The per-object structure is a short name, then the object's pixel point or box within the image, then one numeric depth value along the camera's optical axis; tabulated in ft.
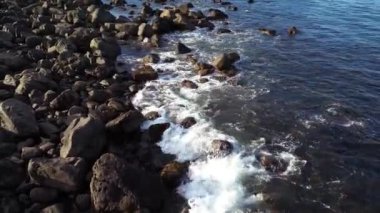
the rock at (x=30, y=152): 58.90
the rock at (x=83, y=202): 51.75
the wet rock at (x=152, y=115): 72.76
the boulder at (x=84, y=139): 57.93
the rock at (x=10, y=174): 53.72
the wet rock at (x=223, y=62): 91.76
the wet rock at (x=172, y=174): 56.85
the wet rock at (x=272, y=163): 59.72
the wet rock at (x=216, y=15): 132.26
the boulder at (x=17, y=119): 63.31
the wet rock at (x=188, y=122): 70.59
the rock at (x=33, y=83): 76.28
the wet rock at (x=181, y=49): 102.58
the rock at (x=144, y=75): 87.92
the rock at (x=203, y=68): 90.13
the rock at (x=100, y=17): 120.37
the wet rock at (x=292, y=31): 114.93
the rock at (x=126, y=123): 65.57
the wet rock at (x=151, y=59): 97.30
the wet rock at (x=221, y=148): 63.31
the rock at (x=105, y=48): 96.00
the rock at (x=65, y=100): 73.26
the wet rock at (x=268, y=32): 115.03
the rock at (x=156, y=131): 67.24
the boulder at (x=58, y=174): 53.31
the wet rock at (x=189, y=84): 84.36
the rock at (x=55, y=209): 50.11
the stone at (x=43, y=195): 51.96
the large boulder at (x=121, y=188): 50.67
